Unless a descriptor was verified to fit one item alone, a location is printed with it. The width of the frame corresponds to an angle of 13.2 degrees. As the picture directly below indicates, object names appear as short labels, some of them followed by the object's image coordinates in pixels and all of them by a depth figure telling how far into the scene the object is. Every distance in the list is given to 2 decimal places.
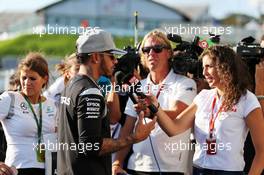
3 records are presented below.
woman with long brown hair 7.42
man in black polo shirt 6.80
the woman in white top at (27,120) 8.59
